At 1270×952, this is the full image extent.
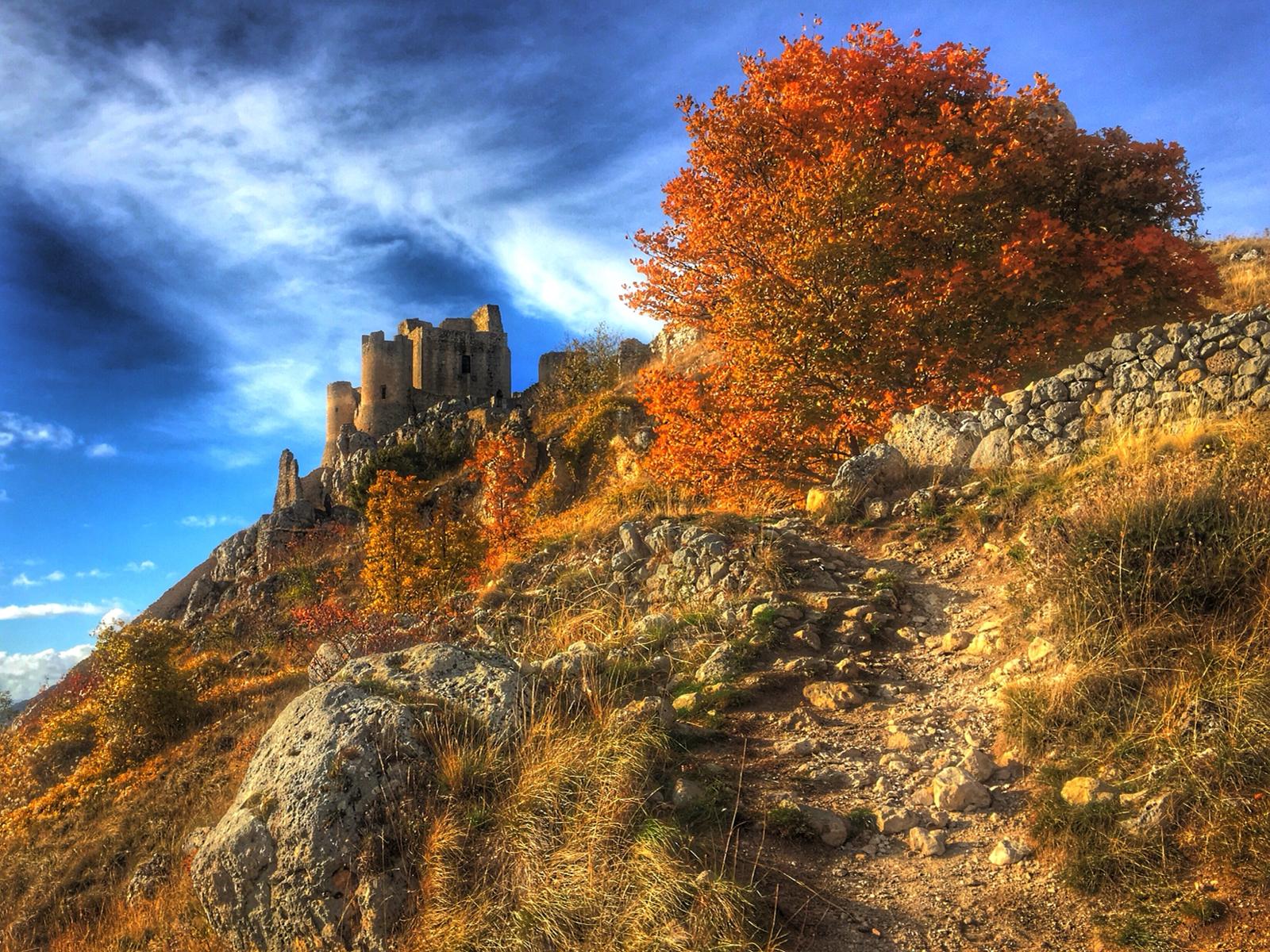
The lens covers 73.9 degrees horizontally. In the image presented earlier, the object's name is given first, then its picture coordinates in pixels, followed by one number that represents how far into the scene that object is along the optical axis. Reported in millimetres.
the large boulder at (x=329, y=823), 5016
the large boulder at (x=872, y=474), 10609
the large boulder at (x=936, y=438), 10828
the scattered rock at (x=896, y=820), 5043
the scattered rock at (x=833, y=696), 6566
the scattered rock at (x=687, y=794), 5203
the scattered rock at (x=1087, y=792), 4727
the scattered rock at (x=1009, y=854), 4641
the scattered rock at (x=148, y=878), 8625
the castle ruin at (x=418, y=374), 50656
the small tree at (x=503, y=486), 21906
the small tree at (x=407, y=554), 16984
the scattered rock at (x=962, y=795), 5145
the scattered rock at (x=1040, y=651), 6141
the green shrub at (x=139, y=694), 16766
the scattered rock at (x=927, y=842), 4805
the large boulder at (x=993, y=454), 10305
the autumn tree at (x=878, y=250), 13781
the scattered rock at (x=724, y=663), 7055
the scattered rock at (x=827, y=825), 4992
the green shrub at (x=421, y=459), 39125
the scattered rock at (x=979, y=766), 5344
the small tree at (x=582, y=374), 37531
